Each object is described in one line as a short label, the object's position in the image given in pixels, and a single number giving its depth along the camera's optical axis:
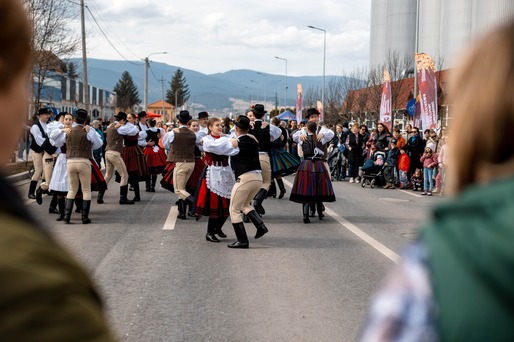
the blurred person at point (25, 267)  1.14
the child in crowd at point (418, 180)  22.12
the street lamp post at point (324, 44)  56.28
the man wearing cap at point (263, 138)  14.51
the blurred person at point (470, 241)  1.26
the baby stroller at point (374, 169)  22.69
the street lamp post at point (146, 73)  58.88
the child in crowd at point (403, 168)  22.22
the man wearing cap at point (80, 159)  12.99
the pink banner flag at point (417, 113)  26.80
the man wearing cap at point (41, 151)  15.26
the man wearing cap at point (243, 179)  10.71
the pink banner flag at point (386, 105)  27.80
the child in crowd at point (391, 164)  22.67
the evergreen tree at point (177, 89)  181.38
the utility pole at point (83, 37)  34.44
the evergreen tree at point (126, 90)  156.38
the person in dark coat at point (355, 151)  25.44
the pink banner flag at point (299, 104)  46.66
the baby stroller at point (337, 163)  26.19
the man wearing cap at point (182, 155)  14.17
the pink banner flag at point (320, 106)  45.91
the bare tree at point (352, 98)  57.83
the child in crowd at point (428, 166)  20.36
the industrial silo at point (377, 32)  78.75
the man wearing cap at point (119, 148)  16.58
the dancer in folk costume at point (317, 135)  13.73
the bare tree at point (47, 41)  29.03
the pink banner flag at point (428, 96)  22.34
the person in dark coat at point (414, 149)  22.05
